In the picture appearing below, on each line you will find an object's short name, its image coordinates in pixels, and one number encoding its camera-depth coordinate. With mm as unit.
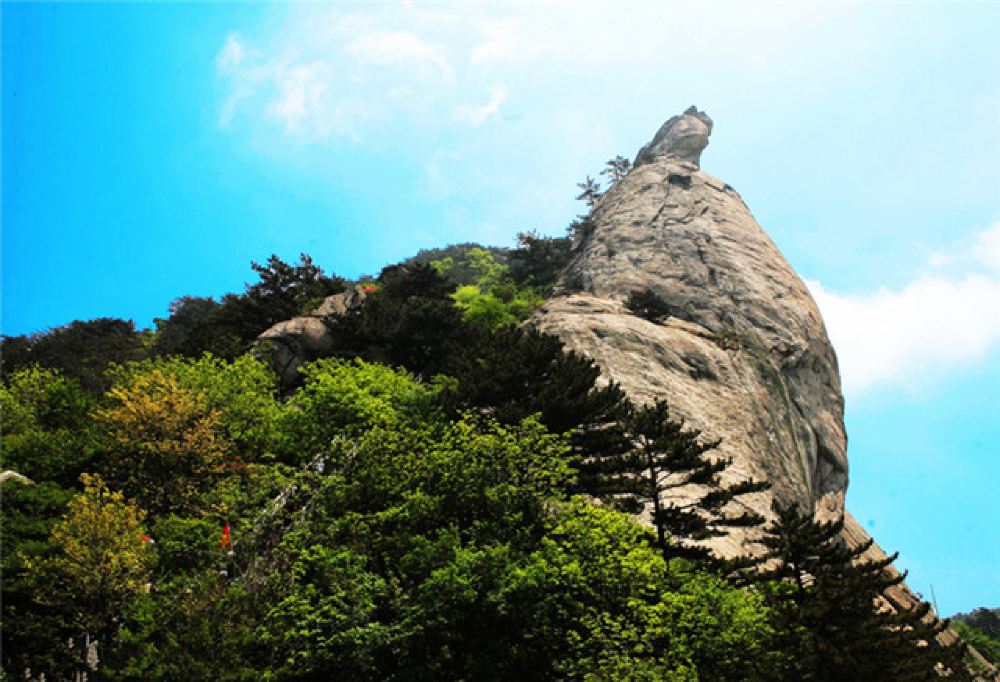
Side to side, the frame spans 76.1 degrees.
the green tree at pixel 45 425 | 26328
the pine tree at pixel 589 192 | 74000
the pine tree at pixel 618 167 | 77125
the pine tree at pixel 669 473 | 21531
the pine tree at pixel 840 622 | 14719
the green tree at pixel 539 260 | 55000
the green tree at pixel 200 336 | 37781
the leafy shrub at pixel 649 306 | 40594
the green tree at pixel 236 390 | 29875
